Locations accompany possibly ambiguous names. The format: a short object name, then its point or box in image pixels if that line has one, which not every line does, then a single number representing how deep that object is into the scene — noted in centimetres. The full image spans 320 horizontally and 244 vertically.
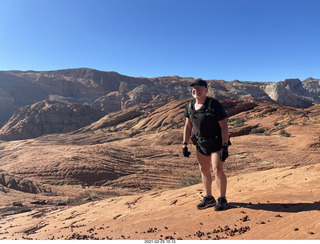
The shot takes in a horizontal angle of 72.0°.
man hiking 349
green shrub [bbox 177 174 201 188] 873
